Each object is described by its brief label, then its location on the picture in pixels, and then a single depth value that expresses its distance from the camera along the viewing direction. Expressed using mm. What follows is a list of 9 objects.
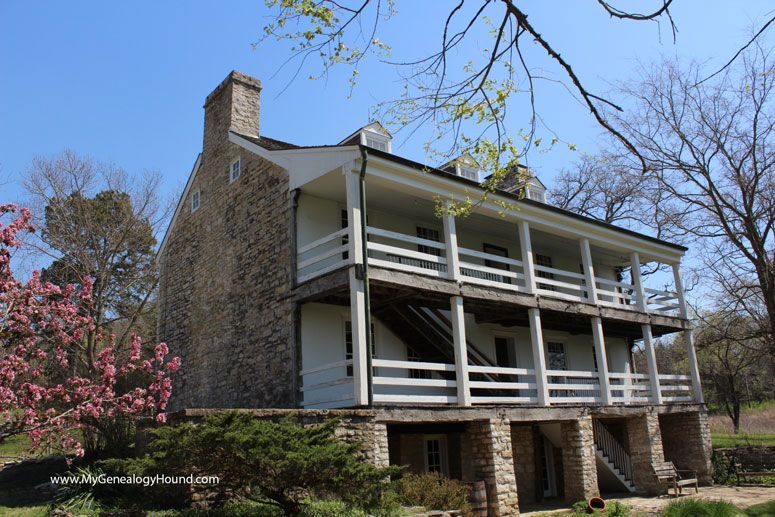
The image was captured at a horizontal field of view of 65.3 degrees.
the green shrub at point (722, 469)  17672
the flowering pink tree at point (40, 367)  7410
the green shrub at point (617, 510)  11711
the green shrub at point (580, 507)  12484
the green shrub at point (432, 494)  10164
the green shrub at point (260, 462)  6969
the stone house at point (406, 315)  12281
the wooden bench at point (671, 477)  14938
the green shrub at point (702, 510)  9836
